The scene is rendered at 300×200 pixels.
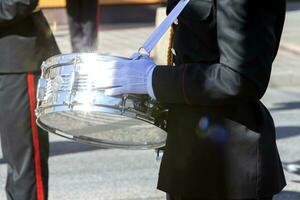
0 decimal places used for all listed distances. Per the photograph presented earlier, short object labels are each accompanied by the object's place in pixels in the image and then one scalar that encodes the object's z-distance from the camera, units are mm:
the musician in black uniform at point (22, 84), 6815
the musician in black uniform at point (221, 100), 5449
